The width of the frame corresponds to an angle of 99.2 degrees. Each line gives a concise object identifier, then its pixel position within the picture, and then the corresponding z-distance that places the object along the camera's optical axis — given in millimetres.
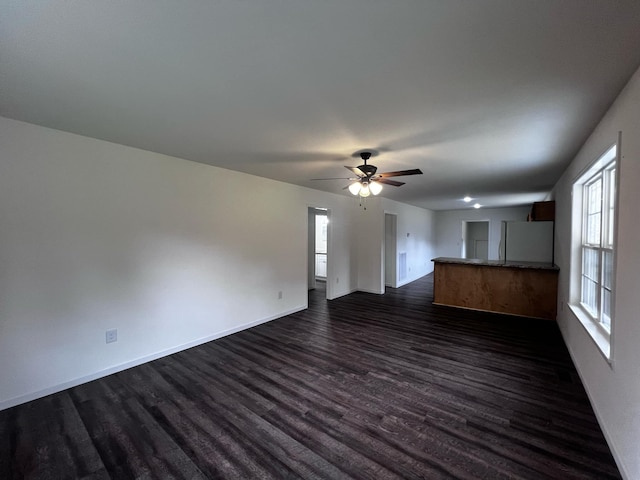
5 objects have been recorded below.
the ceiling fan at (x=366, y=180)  3039
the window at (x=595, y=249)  2291
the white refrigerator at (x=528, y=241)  5125
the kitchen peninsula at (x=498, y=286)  4727
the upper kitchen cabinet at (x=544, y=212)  5043
